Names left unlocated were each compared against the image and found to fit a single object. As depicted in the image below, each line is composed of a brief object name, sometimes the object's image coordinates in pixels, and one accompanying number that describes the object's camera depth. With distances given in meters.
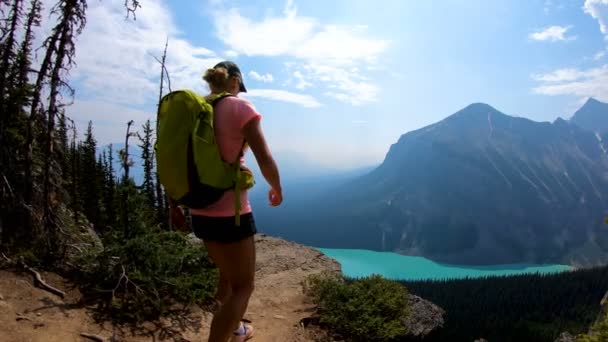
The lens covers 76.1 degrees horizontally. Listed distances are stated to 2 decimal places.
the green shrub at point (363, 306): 5.73
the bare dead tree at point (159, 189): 10.19
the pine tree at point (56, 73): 5.61
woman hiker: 2.89
